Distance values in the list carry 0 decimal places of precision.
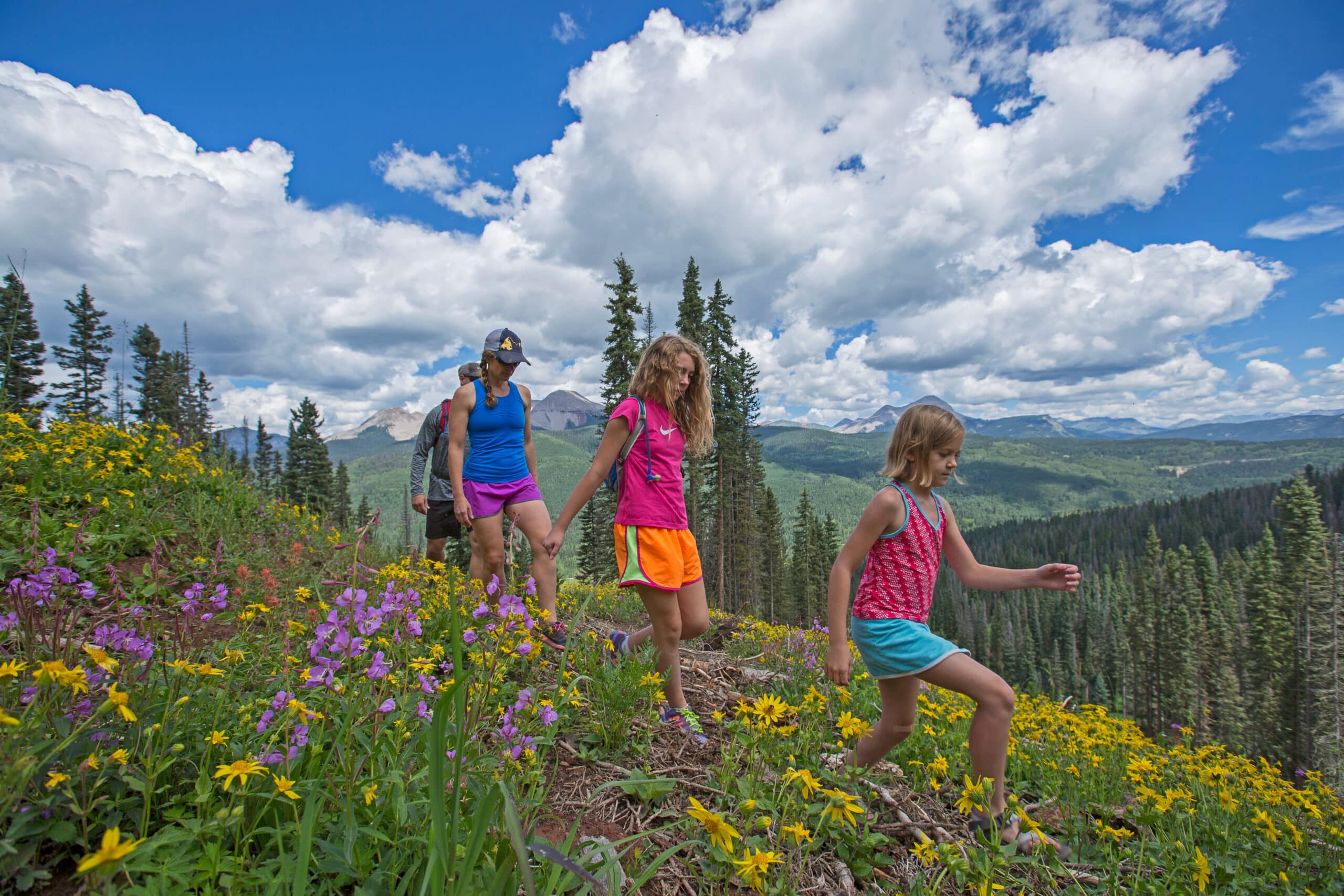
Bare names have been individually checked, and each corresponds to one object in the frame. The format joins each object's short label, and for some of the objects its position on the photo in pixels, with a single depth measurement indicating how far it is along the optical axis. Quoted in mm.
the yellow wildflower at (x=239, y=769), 1512
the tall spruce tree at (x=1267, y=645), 35344
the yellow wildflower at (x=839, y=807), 1826
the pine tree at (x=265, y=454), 51312
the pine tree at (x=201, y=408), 44147
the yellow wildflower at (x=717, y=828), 1613
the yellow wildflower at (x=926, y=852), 2037
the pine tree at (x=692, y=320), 26812
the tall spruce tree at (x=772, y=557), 46562
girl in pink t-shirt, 3660
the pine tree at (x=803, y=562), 51906
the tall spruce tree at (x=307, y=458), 38875
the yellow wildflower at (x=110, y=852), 951
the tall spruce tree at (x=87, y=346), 37375
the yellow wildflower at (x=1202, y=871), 2271
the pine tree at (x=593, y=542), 29844
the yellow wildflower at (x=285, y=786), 1637
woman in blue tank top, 5016
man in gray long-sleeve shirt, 6316
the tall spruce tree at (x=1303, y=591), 31312
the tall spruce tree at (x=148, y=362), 43219
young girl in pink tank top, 3002
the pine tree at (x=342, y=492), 49094
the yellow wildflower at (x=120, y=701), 1441
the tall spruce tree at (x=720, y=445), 27281
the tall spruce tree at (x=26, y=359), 26844
